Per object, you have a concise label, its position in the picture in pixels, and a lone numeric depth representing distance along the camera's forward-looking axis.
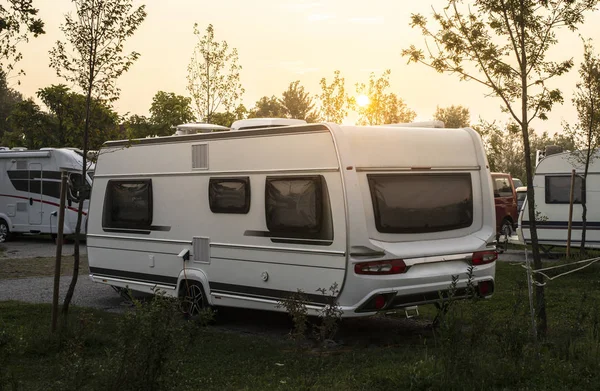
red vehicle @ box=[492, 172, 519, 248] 24.73
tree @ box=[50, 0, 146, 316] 9.77
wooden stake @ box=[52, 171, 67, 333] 9.36
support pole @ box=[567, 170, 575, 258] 17.43
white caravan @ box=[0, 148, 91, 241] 23.81
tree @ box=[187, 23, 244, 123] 27.52
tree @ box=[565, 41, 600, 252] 16.67
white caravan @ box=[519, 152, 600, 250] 18.30
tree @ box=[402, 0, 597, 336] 9.03
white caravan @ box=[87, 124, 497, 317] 8.83
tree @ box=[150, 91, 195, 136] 31.72
